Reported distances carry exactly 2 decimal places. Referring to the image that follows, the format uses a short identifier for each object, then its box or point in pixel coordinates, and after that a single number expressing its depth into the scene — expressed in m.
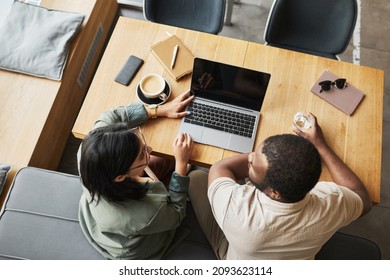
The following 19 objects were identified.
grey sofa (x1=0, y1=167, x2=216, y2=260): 1.51
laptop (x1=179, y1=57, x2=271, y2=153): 1.46
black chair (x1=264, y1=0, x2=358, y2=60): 1.95
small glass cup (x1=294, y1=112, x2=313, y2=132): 1.54
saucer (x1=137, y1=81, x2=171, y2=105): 1.59
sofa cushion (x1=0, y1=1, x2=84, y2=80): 1.97
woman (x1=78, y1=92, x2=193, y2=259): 1.16
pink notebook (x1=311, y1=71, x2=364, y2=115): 1.59
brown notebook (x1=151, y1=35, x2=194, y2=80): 1.64
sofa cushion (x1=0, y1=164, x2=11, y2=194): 1.73
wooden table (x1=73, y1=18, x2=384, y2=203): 1.51
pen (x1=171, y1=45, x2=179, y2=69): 1.65
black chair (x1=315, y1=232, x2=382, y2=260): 1.57
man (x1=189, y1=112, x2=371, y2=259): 1.07
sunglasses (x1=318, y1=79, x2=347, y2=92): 1.61
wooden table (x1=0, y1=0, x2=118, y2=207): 1.88
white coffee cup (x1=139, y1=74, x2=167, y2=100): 1.58
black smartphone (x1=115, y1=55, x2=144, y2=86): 1.63
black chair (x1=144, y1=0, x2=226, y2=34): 2.10
